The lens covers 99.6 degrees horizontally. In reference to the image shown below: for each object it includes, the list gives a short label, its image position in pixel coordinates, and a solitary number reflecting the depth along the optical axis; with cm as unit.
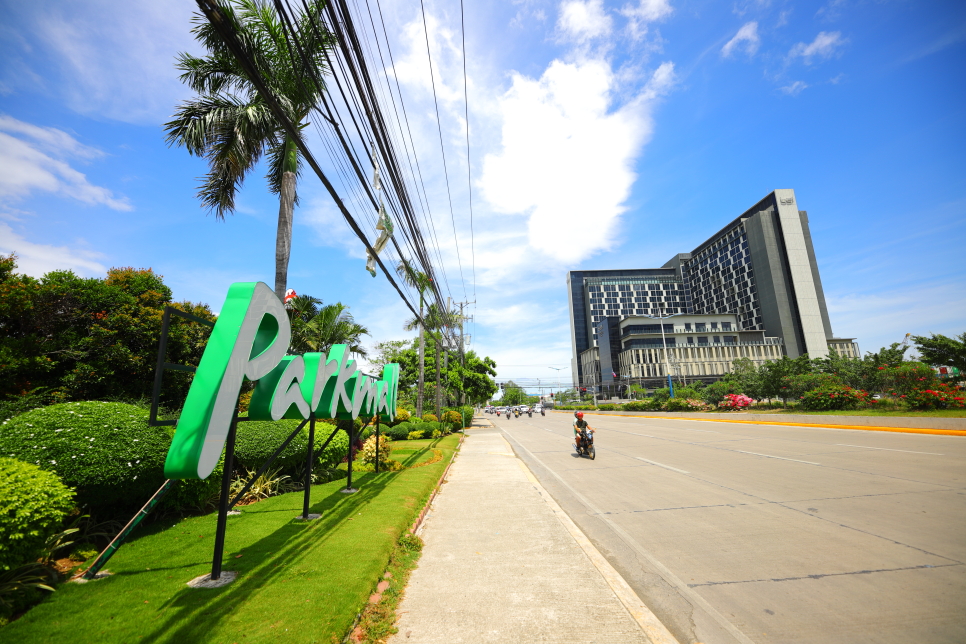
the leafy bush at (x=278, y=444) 891
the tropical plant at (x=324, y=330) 2073
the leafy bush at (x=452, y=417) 3012
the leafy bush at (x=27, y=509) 396
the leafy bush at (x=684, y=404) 4128
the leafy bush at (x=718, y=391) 3950
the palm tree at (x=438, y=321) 2506
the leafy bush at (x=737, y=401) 3506
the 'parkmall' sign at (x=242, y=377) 384
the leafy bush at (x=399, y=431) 2162
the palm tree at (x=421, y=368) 2724
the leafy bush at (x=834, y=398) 2531
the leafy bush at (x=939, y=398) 1959
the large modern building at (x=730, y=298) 9075
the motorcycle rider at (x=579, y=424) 1463
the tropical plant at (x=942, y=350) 2162
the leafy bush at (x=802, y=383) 3042
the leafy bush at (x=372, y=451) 1339
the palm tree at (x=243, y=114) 1173
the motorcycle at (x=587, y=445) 1445
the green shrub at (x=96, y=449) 533
